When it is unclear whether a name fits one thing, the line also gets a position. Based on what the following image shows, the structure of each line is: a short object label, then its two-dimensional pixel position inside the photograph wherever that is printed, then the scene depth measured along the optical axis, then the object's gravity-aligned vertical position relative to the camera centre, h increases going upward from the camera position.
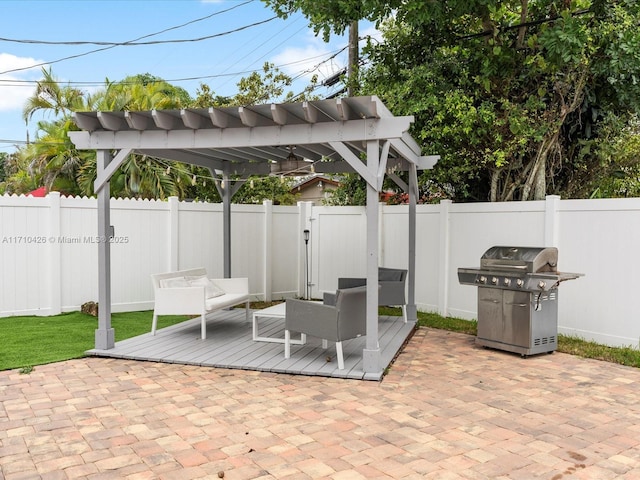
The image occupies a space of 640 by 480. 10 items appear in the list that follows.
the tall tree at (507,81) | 6.88 +2.23
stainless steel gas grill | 5.54 -0.75
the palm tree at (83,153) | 10.46 +1.73
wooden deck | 5.13 -1.35
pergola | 4.84 +1.01
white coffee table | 5.86 -0.99
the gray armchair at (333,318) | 5.01 -0.89
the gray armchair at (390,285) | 7.02 -0.77
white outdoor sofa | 6.18 -0.81
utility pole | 10.14 +3.73
